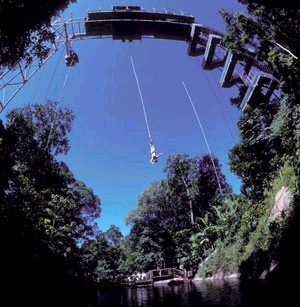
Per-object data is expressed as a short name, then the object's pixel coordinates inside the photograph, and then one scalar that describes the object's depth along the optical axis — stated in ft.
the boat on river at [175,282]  74.69
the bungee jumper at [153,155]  58.44
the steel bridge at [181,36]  71.00
